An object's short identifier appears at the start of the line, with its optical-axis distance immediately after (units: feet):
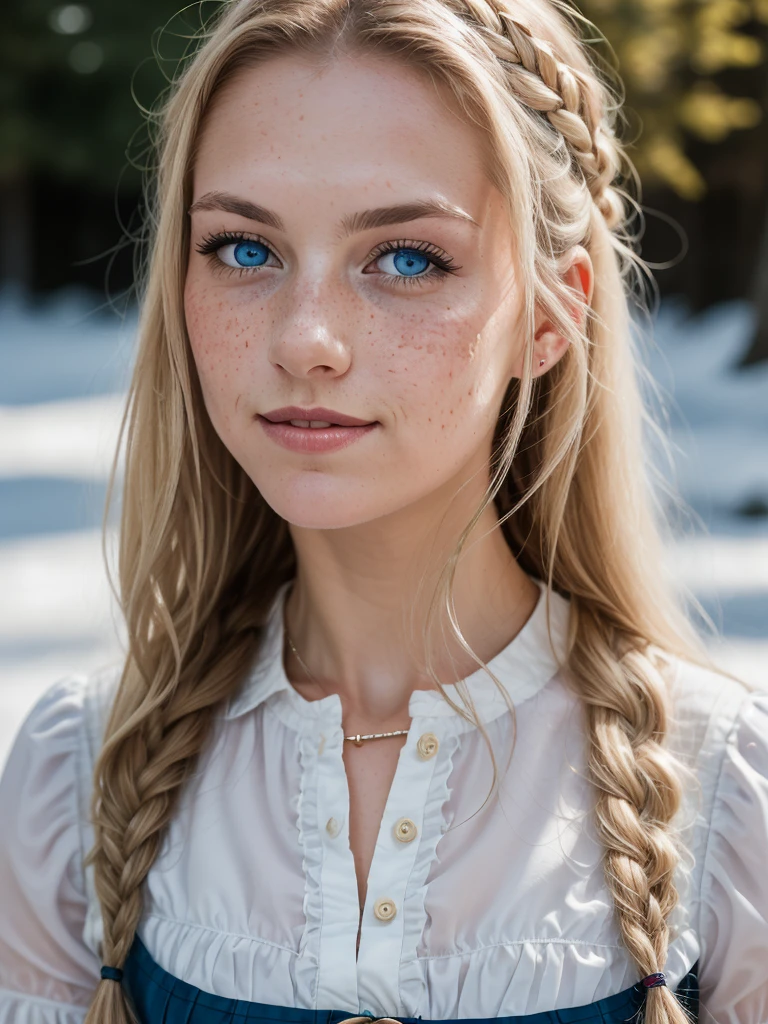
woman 4.81
